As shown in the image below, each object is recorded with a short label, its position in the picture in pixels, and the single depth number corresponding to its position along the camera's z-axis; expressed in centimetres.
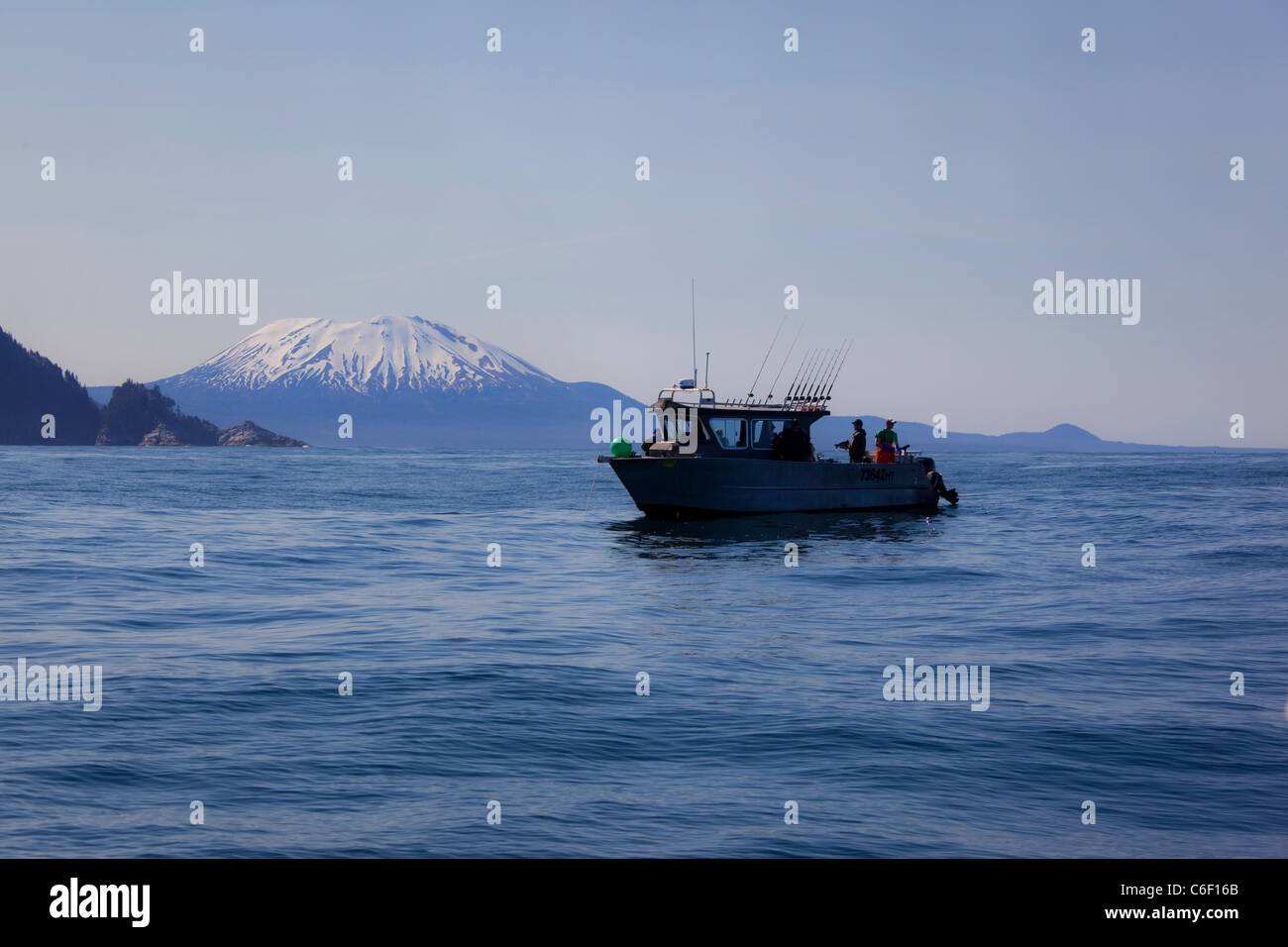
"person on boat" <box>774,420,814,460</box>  3800
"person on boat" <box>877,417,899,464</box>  4222
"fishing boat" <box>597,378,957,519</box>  3591
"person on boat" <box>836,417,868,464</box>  4091
